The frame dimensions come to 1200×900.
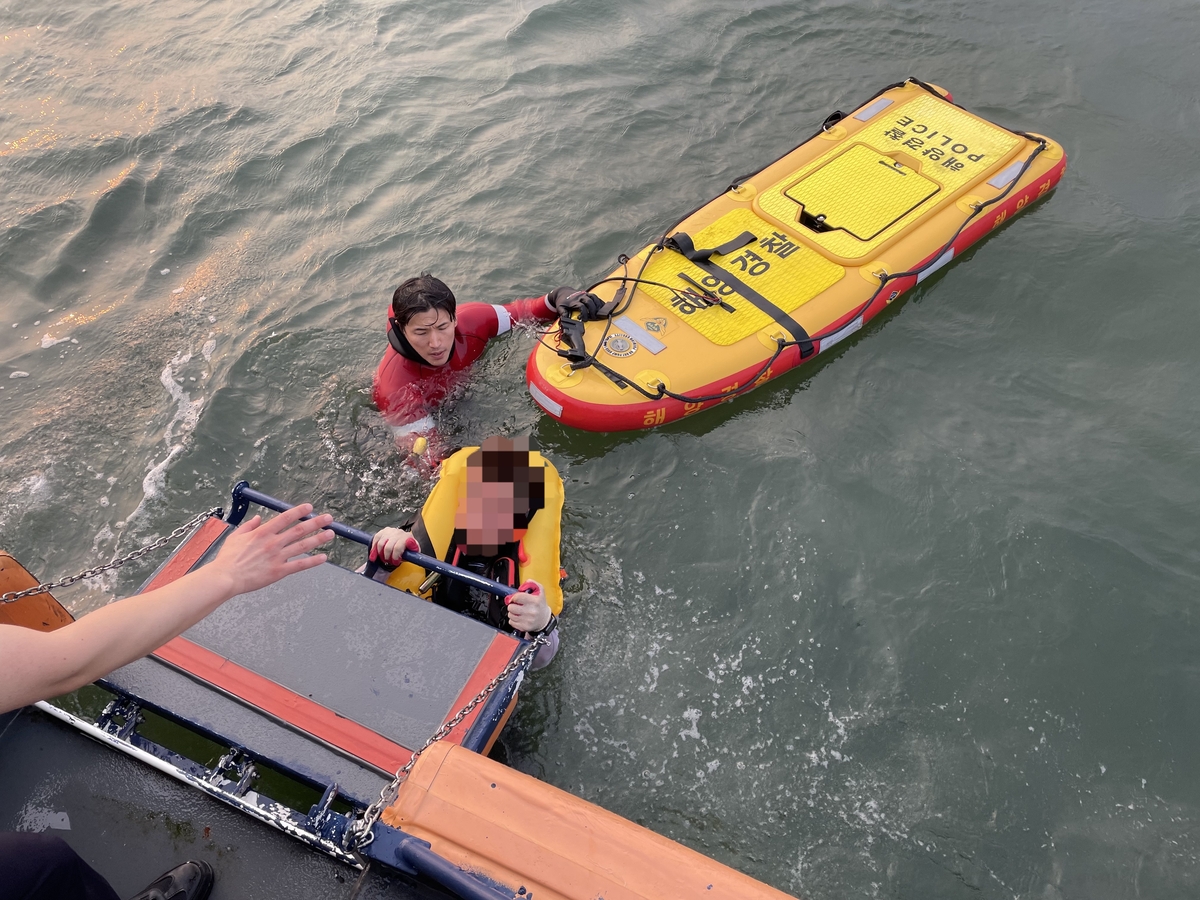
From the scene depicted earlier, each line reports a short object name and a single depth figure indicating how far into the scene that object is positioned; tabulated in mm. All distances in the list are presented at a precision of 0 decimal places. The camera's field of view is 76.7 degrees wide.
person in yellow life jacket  3402
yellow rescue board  4773
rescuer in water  4086
